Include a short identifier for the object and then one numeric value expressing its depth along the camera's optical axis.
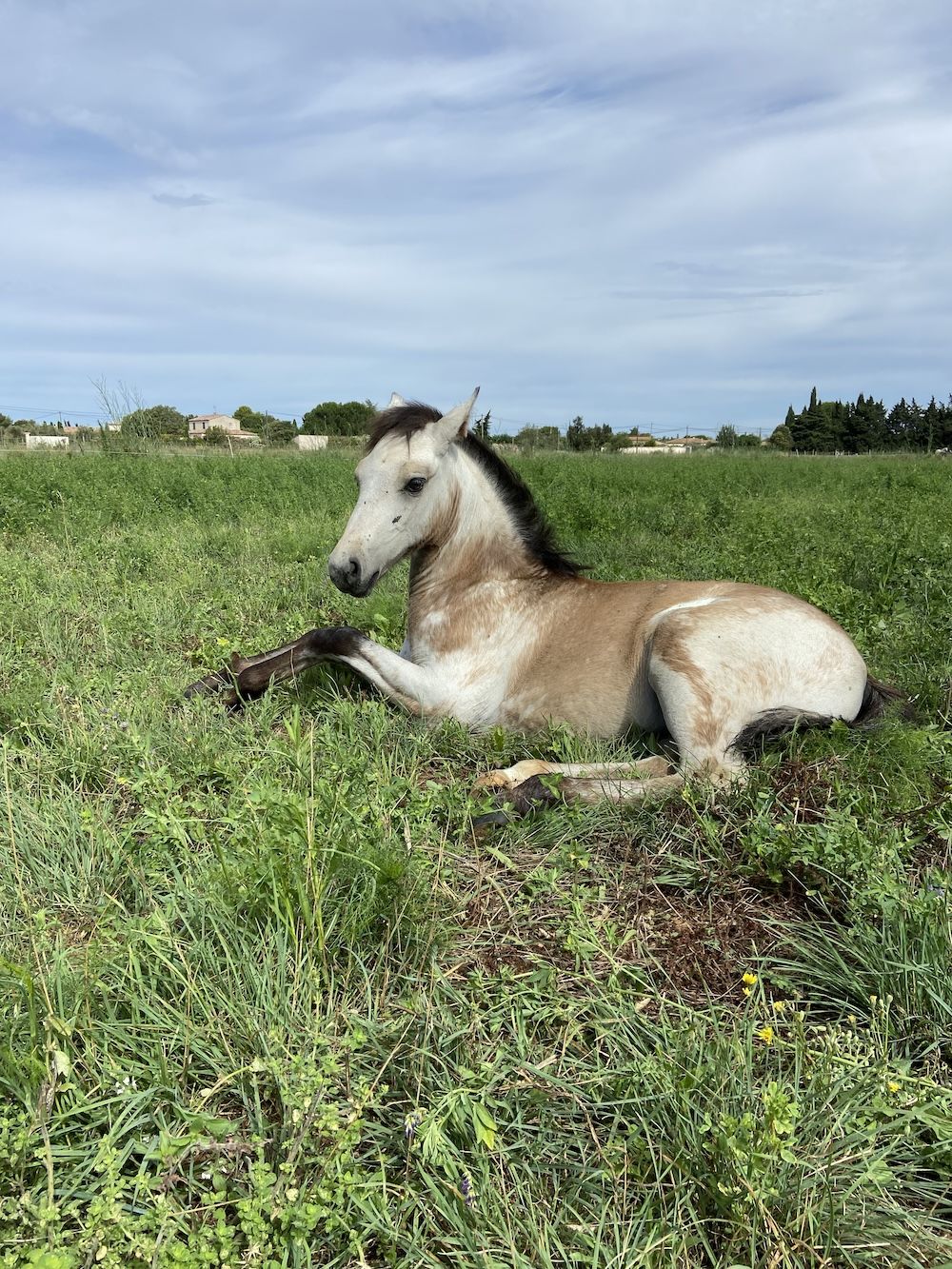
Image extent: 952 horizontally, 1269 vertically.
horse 3.62
